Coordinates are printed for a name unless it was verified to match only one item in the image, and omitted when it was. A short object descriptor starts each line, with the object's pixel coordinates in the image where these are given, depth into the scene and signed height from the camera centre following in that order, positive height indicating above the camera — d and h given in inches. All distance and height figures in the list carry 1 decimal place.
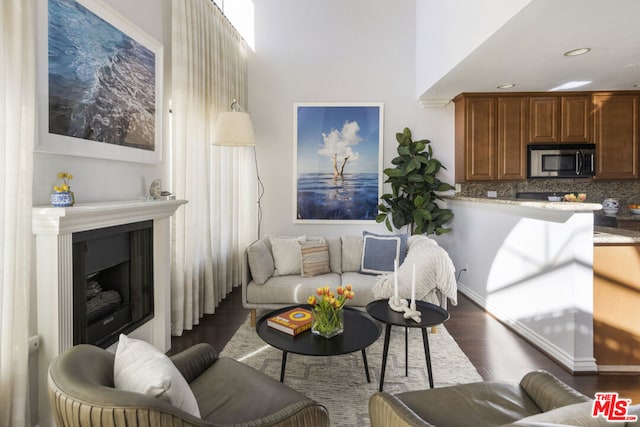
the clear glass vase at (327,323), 83.9 -28.1
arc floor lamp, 139.9 +30.0
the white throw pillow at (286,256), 140.2 -20.4
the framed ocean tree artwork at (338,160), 191.8 +24.8
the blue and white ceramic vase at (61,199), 68.6 +1.2
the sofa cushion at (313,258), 139.4 -21.2
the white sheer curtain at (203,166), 122.0 +16.0
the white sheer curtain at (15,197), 59.4 +1.4
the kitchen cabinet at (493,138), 179.6 +34.8
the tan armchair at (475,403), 50.1 -30.7
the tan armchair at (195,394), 36.5 -28.4
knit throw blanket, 116.2 -23.6
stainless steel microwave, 179.0 +23.3
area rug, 85.0 -46.4
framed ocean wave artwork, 72.6 +30.0
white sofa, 128.9 -29.2
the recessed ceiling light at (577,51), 119.6 +53.3
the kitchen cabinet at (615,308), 97.0 -28.2
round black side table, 85.7 -28.4
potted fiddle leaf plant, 178.3 +8.2
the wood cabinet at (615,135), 177.8 +36.1
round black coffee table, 77.5 -31.5
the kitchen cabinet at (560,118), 178.4 +44.6
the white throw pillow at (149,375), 42.2 -21.3
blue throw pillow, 140.8 -18.9
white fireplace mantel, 67.9 -13.8
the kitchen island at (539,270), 97.6 -21.8
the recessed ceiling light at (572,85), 160.6 +56.7
